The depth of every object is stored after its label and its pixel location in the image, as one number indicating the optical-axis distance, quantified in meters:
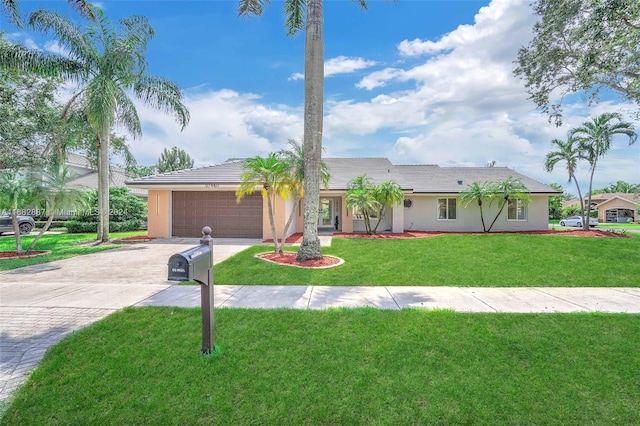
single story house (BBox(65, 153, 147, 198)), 28.01
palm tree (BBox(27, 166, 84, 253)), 11.08
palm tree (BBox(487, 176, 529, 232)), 17.11
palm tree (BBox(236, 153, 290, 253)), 9.90
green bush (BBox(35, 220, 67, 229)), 22.11
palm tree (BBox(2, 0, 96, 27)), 10.30
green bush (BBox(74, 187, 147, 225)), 19.64
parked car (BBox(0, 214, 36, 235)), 18.34
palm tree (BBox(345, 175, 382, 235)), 15.13
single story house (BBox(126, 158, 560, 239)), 15.67
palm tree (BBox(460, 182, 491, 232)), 17.19
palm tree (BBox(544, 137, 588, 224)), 21.30
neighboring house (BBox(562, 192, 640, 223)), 46.50
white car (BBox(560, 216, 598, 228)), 29.34
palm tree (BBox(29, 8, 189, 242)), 12.28
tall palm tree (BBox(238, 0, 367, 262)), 9.11
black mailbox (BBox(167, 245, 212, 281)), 3.13
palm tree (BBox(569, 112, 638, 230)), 19.22
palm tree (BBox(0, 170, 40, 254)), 10.33
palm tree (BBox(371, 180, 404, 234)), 15.25
